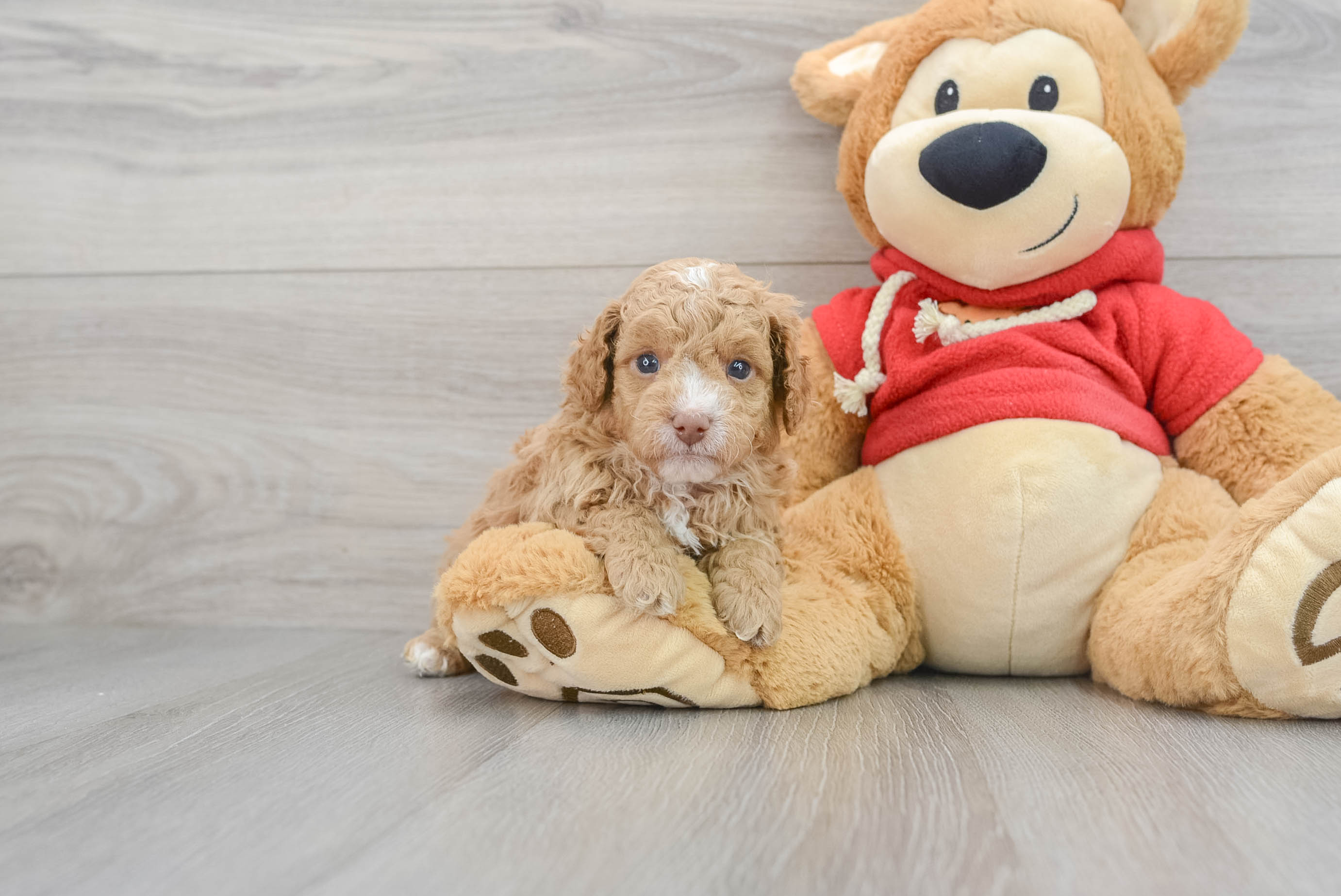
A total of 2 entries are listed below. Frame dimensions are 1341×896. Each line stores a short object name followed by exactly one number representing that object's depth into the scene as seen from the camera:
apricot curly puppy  0.84
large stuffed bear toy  0.96
